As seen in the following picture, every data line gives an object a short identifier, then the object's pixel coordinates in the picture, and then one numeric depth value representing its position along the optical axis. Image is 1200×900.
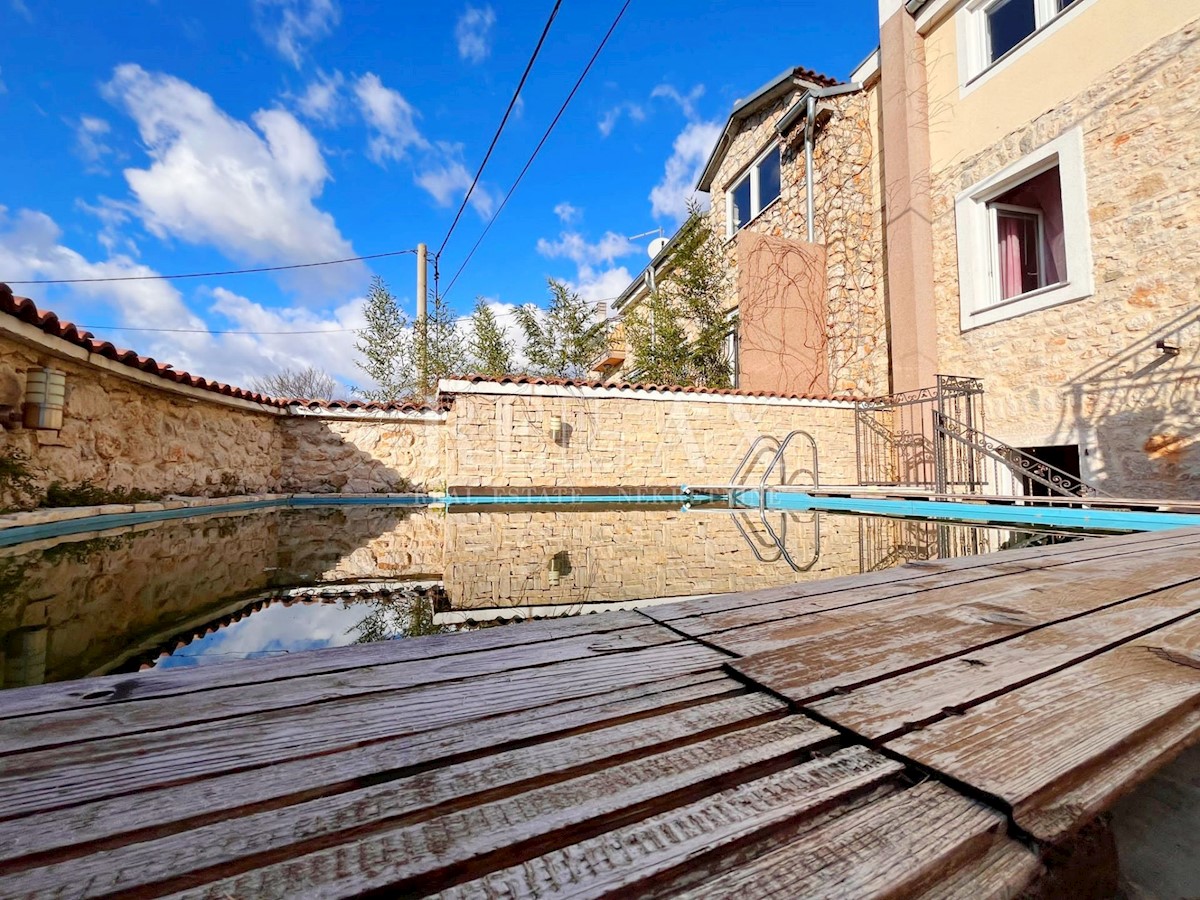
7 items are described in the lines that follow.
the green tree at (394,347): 12.25
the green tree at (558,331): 12.87
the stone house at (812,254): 9.19
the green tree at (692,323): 11.24
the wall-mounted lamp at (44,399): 4.35
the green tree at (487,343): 12.68
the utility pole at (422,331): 11.92
